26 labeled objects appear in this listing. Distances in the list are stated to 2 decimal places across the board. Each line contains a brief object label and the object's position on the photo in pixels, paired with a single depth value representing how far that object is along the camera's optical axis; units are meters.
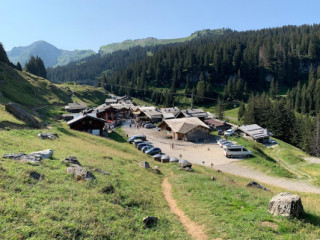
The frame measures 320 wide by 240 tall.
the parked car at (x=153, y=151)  38.19
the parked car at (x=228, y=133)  58.92
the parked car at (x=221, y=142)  49.83
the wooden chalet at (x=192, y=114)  78.44
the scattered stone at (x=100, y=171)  17.67
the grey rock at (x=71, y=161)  17.39
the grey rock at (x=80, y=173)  14.44
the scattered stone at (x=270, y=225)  10.17
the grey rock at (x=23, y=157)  15.31
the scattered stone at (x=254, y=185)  20.32
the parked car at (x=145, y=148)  40.29
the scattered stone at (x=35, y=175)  12.96
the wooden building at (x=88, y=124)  49.35
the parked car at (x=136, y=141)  44.53
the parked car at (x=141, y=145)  42.32
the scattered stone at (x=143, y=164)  24.80
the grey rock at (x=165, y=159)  31.94
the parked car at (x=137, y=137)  48.48
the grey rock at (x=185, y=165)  27.59
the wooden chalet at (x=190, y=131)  56.31
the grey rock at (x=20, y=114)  33.95
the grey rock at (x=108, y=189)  13.50
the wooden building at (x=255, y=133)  60.97
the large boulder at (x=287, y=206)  10.78
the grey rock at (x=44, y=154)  17.43
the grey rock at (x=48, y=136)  27.17
